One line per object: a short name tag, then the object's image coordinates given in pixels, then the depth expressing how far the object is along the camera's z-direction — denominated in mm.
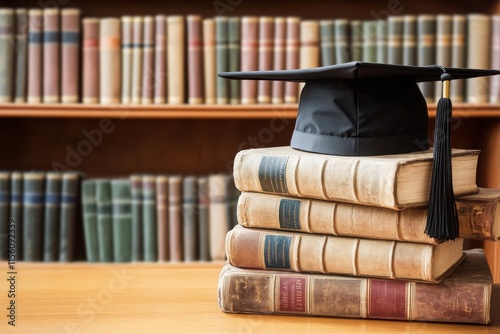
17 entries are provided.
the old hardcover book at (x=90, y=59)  2055
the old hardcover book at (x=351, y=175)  807
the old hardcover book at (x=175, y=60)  2045
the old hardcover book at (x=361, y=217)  843
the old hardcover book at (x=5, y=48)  2033
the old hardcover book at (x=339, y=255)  843
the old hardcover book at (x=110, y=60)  2049
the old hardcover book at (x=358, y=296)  848
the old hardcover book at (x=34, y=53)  2041
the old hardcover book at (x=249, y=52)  2037
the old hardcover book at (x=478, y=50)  2021
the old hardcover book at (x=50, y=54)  2039
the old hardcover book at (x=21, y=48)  2043
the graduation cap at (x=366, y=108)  917
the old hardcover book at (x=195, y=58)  2045
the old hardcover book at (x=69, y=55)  2043
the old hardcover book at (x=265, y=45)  2035
